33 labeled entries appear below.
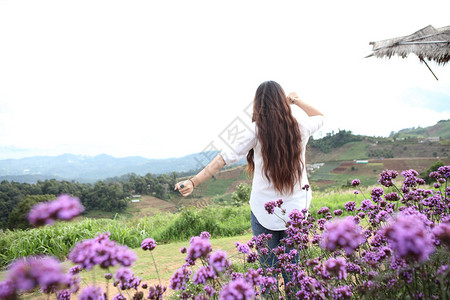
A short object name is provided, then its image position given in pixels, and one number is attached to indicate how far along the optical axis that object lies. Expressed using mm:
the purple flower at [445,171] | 2248
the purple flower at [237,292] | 972
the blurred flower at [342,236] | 877
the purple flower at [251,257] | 1795
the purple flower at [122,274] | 1233
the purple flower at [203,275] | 1161
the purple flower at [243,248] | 1693
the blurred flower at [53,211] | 944
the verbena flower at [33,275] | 768
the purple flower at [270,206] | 2164
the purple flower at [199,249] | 1138
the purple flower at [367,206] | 2273
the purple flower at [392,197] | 2171
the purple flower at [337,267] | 1121
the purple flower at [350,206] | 2343
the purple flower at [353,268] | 1593
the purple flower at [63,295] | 1371
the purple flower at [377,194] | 2299
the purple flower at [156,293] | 1448
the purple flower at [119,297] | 1423
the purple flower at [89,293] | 1011
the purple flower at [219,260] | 1122
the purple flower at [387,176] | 2289
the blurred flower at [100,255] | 1000
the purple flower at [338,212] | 2420
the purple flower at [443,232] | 860
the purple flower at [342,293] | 1256
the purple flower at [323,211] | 2438
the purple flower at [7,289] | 779
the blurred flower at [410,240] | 764
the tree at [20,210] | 12993
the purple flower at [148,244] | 1562
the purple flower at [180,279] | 1364
